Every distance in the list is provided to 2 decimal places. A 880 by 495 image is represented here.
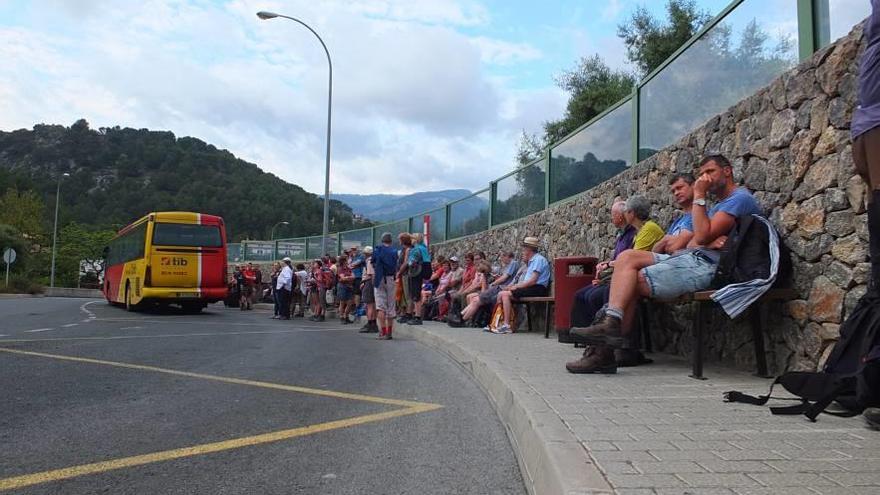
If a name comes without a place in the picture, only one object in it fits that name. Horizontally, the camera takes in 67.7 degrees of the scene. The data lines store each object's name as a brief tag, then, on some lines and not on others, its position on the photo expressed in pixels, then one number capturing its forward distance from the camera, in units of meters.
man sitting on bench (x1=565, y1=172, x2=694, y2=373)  5.62
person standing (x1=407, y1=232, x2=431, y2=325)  13.58
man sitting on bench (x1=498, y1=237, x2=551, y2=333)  10.57
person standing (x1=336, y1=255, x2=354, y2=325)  16.95
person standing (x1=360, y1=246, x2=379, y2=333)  12.76
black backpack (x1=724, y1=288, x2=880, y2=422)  3.20
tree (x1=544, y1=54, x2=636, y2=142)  26.23
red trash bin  8.13
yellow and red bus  19.09
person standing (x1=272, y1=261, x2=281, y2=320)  19.20
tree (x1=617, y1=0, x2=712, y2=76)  24.20
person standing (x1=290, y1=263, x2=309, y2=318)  20.05
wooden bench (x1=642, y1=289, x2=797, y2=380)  4.93
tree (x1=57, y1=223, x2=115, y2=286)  66.38
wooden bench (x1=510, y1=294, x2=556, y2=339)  9.48
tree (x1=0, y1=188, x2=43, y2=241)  64.06
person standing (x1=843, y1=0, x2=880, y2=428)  3.21
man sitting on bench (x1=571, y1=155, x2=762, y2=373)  5.03
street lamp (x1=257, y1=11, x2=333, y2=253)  24.64
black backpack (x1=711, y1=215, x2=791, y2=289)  4.73
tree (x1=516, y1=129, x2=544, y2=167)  33.09
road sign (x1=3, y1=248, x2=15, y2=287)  42.16
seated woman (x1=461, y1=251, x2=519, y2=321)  11.88
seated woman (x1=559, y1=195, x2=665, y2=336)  6.20
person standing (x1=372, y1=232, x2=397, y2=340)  11.26
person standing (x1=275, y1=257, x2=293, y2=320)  18.72
